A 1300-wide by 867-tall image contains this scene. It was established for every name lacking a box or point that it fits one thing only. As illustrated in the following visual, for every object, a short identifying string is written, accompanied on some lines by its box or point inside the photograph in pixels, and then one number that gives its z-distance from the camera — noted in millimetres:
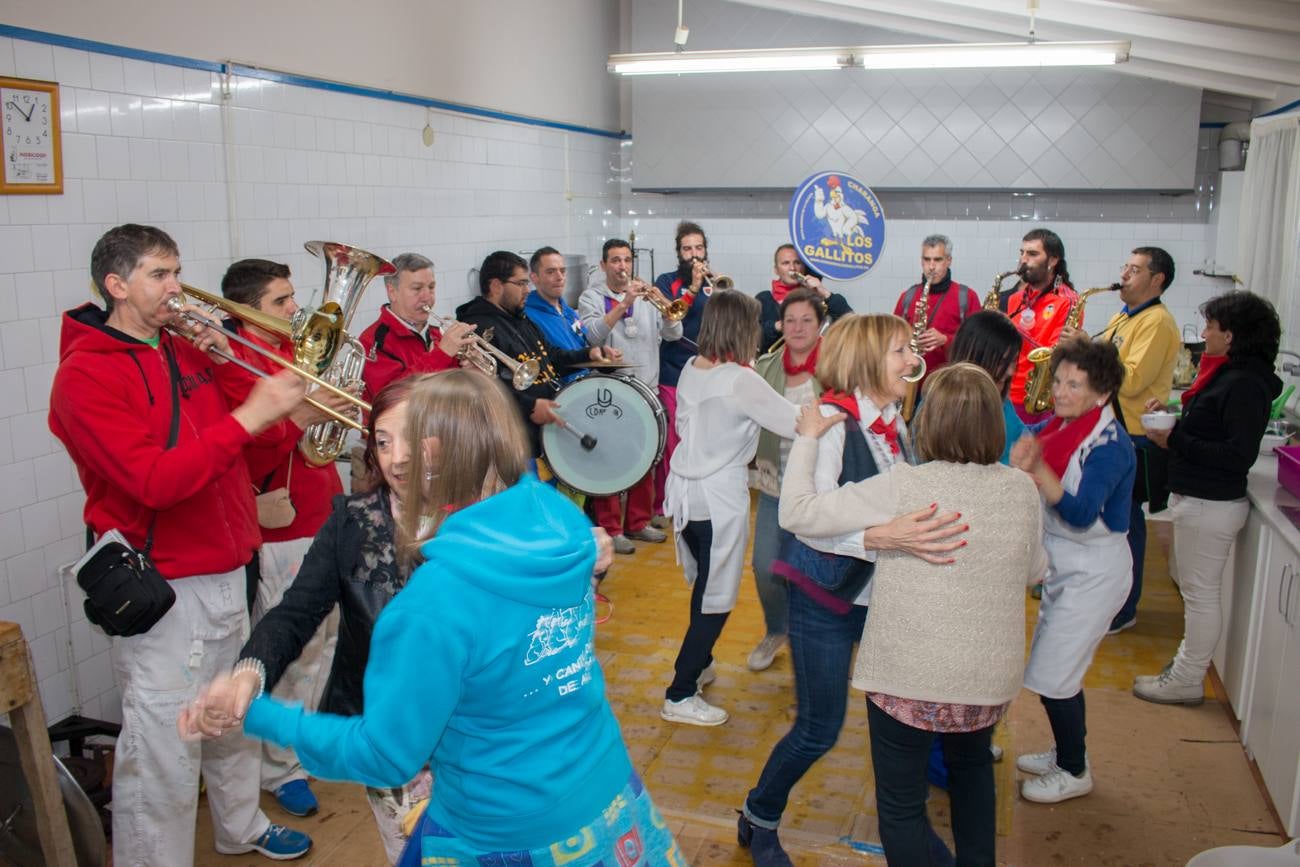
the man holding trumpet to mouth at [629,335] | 6633
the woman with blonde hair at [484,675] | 1762
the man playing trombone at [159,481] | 2854
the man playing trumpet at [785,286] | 7227
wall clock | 3668
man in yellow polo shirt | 5008
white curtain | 6102
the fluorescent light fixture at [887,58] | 6105
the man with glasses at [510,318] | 5668
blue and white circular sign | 6359
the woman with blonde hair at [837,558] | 2988
